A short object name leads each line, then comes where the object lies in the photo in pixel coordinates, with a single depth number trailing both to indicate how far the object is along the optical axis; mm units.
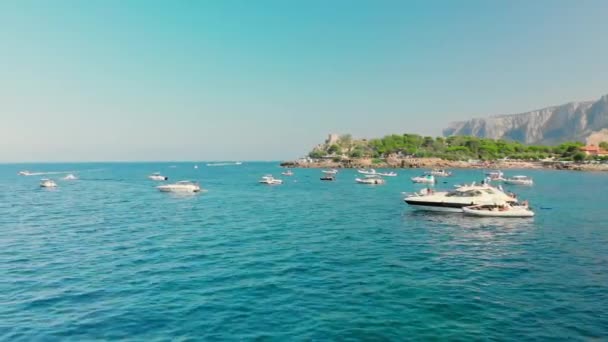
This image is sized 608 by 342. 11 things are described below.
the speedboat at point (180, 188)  83125
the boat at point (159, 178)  129875
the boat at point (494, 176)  115975
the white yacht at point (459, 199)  47125
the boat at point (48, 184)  101625
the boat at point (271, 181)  107856
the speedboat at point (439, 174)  130725
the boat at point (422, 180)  107125
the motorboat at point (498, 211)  44500
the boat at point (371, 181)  104625
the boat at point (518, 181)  99312
